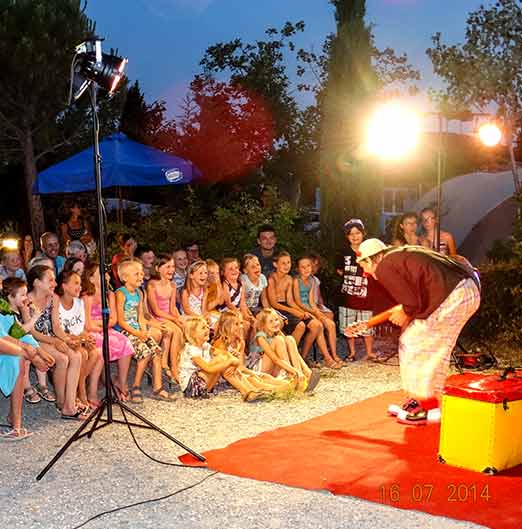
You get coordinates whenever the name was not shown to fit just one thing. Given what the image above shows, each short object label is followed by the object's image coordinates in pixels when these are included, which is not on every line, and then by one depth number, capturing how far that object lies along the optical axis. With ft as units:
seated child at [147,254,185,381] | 23.91
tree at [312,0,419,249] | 42.27
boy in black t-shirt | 28.55
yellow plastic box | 15.74
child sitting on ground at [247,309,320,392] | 23.91
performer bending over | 19.31
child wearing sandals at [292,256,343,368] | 27.27
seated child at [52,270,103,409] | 21.42
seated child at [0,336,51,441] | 18.97
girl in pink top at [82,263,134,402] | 22.25
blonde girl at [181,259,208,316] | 25.35
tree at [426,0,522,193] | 74.28
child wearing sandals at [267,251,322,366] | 27.02
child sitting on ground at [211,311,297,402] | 22.66
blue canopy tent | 34.19
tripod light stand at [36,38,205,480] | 17.02
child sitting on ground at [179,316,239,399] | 22.88
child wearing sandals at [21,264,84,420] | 20.61
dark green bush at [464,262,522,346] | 28.35
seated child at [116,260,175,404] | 22.94
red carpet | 14.06
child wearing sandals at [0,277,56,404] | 19.69
